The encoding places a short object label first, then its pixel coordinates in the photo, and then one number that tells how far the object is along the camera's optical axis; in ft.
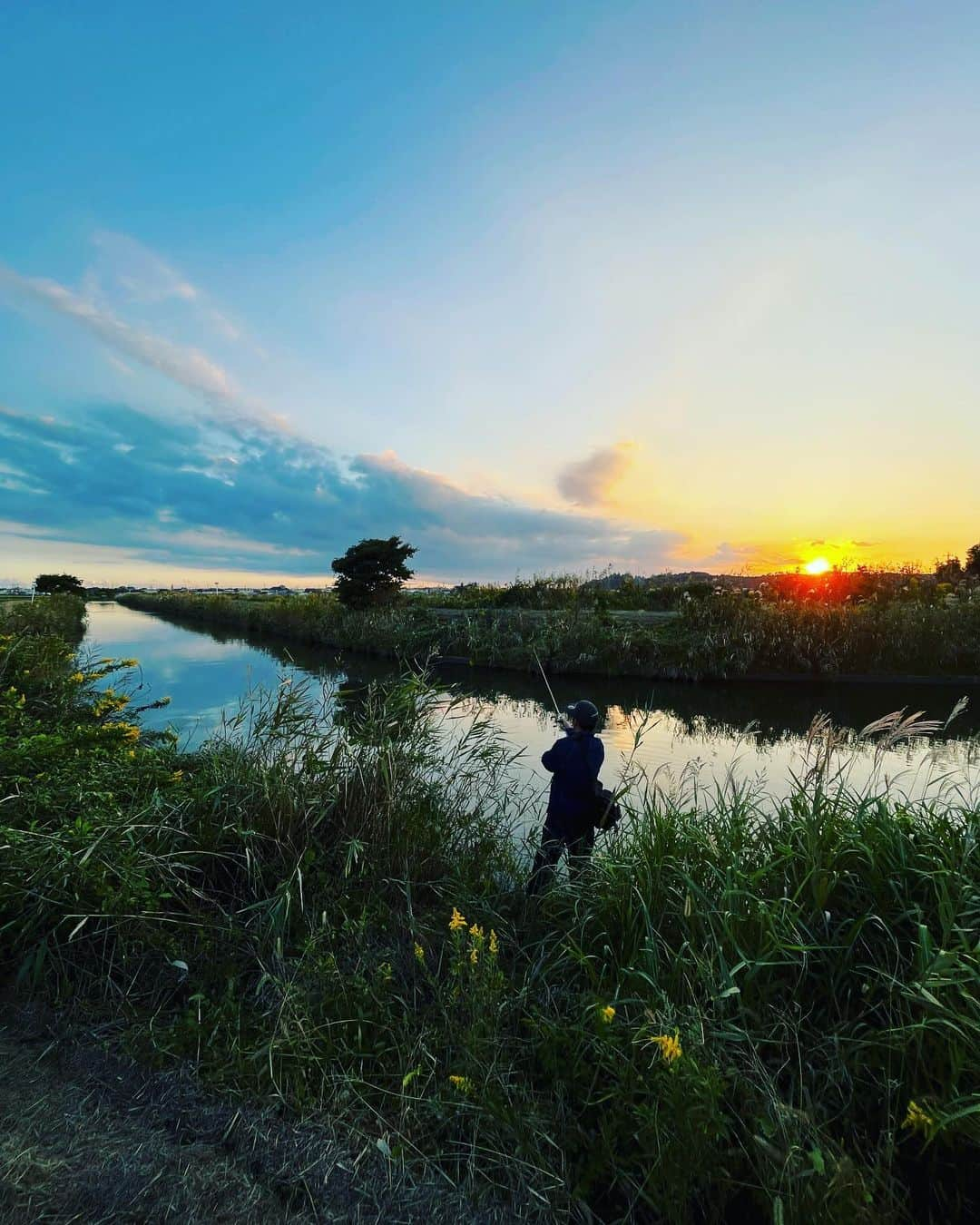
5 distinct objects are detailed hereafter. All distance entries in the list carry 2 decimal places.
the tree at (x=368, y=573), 105.60
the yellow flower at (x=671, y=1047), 6.72
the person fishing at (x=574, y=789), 15.74
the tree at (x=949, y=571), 98.89
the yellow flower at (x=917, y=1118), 6.49
